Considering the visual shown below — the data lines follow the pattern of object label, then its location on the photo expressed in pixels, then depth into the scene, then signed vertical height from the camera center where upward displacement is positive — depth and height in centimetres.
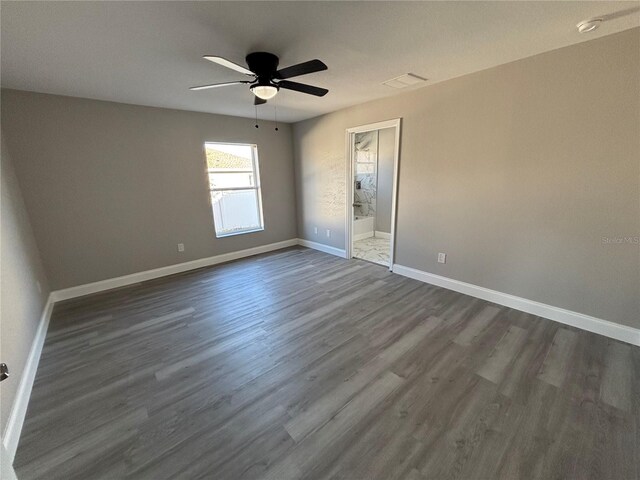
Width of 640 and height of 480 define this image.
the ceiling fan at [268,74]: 194 +79
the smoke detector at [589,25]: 178 +99
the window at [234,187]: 436 -14
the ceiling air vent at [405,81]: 272 +101
